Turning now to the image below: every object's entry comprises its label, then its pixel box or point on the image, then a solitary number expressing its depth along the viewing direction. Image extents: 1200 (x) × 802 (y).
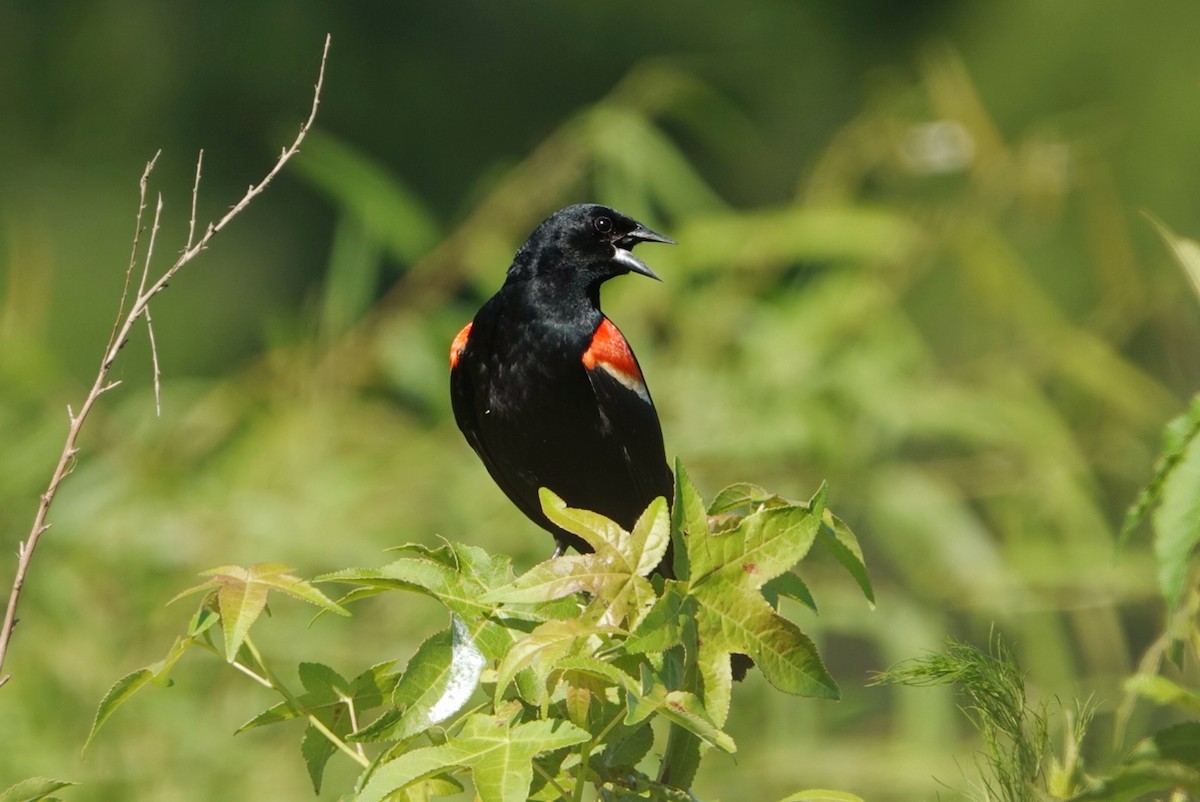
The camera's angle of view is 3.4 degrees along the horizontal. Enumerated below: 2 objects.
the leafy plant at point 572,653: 5.89
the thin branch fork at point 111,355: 5.95
